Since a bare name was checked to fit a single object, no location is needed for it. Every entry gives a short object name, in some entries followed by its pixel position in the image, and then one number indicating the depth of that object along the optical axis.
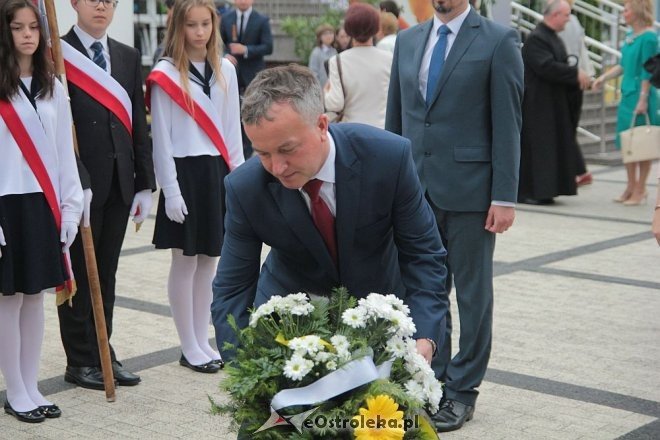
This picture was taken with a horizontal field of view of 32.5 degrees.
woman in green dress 11.57
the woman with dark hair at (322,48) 16.69
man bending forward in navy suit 3.27
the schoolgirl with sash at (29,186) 4.92
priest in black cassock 11.59
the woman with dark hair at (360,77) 7.98
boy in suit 5.39
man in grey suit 4.85
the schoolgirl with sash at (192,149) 5.71
